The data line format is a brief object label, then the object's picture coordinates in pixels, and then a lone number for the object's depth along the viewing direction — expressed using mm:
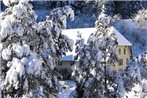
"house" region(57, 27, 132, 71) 57247
